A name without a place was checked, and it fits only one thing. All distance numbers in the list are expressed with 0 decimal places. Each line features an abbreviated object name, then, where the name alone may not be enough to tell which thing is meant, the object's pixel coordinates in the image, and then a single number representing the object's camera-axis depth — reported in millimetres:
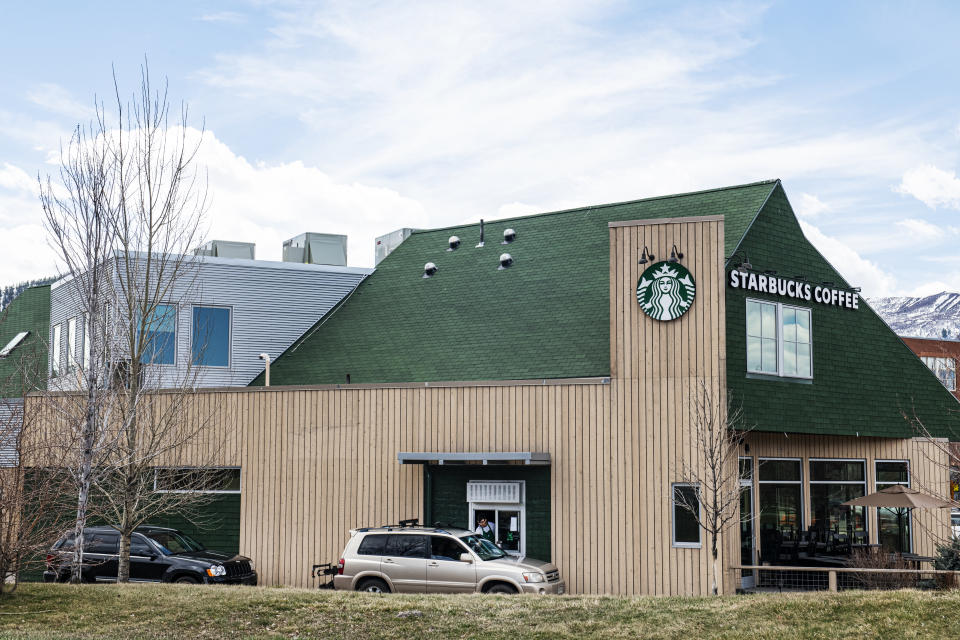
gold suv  18922
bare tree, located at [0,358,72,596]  16156
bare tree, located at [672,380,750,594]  20484
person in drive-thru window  22797
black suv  21156
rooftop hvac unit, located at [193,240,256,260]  33628
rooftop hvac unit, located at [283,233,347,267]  34281
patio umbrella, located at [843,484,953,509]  23156
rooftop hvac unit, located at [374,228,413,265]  35375
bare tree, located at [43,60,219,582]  19312
